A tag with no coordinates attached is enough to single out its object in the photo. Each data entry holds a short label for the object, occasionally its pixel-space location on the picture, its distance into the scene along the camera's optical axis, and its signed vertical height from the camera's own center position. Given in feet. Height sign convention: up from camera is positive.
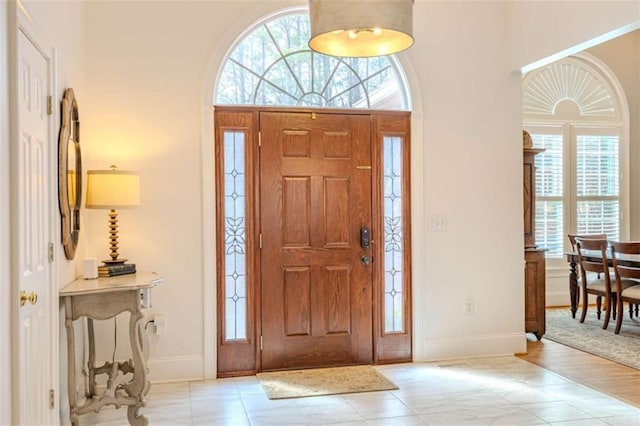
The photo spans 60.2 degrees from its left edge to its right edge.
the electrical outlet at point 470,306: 15.55 -2.68
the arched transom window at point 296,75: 14.34 +3.66
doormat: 12.78 -4.14
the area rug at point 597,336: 15.52 -4.02
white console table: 10.40 -1.89
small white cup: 11.53 -1.17
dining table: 20.04 -2.48
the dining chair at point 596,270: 18.40 -2.07
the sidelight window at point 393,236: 15.05 -0.68
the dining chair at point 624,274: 17.47 -2.03
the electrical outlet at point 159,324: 13.39 -2.69
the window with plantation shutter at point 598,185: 23.12 +1.05
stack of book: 11.92 -1.23
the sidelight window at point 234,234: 14.02 -0.55
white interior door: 7.57 -0.33
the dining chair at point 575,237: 20.21 -1.03
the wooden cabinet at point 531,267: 16.94 -1.75
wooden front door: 14.26 -0.73
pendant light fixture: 7.27 +2.62
